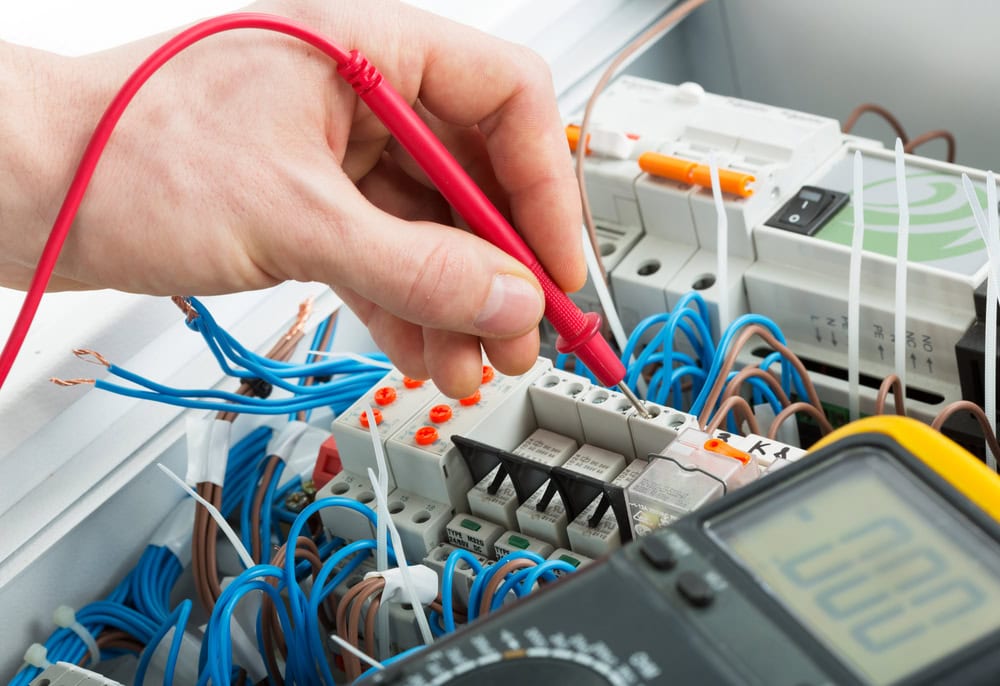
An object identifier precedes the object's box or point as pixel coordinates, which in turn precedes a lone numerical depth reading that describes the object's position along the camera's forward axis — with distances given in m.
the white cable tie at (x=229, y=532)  0.64
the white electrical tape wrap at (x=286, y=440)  0.71
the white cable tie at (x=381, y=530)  0.64
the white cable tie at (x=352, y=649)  0.61
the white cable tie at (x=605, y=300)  0.72
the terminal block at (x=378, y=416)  0.68
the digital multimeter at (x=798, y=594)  0.53
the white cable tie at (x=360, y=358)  0.71
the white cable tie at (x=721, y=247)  0.71
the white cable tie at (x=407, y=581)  0.63
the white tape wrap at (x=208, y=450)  0.69
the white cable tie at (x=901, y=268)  0.66
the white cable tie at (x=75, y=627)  0.68
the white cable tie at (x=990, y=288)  0.65
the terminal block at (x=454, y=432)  0.67
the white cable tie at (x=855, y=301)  0.68
